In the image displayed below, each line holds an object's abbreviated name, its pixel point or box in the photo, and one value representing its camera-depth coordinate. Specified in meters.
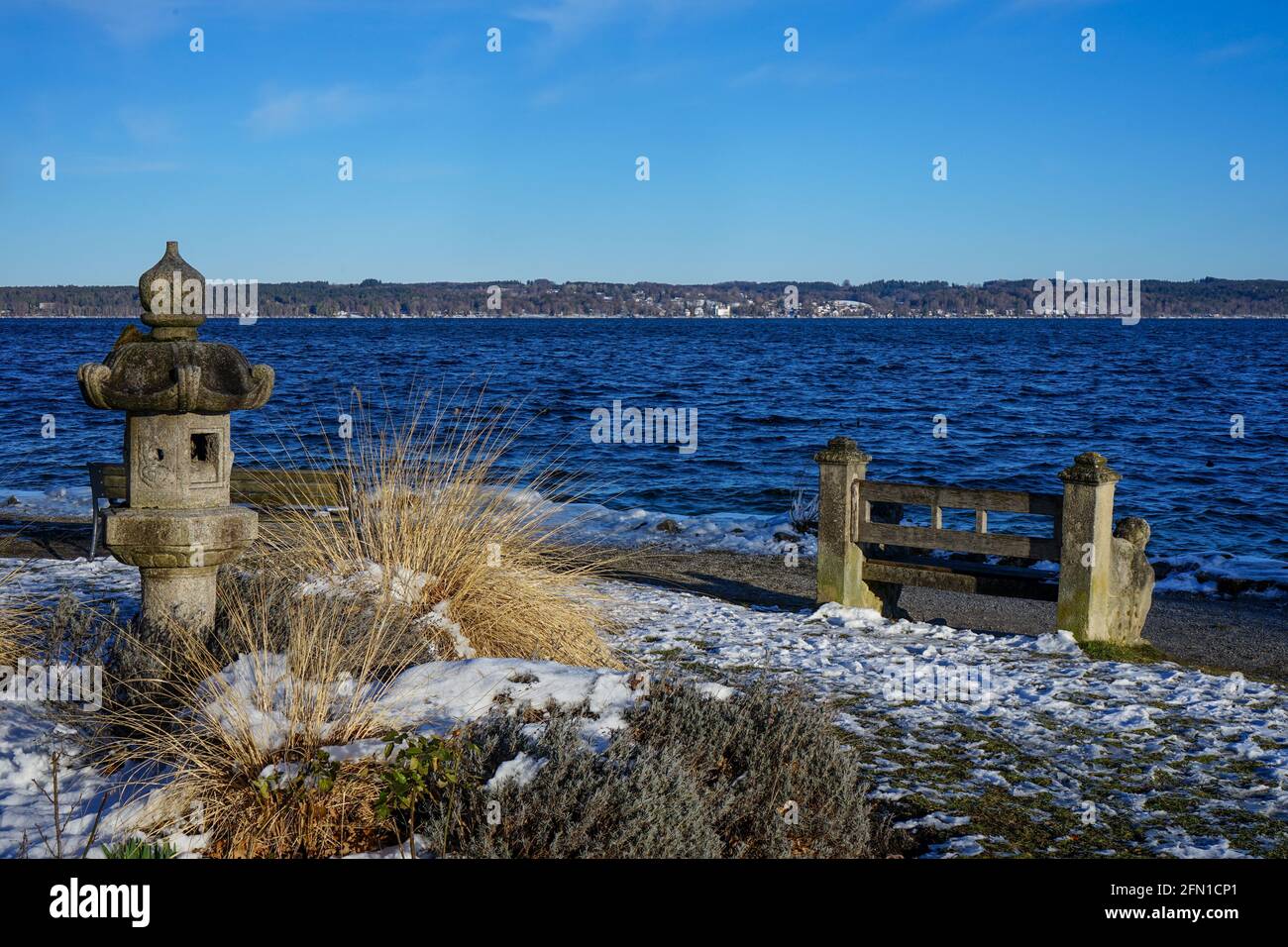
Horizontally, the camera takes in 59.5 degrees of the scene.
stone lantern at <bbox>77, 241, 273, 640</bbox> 5.77
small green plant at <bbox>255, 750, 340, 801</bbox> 4.08
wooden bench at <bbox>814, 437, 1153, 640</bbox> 8.56
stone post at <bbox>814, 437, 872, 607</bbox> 9.59
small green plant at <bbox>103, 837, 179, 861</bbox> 3.66
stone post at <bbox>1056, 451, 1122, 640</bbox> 8.48
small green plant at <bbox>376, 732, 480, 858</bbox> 4.05
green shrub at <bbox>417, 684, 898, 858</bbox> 4.00
